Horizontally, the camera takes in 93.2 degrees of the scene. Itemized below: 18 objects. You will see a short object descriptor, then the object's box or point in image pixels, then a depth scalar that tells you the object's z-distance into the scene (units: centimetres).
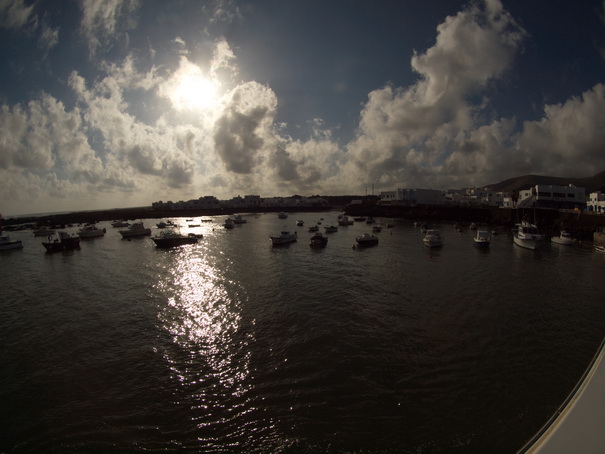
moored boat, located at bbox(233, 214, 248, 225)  12062
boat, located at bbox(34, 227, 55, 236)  8756
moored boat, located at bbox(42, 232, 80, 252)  5526
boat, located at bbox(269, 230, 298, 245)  5662
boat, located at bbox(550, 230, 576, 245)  5162
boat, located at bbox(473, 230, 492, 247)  4972
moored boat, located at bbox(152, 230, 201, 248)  5725
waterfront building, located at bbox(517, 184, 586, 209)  9112
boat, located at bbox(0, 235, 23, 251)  5819
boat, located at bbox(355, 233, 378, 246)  5500
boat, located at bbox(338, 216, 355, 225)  10119
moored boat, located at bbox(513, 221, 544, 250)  4744
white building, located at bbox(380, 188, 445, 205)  15512
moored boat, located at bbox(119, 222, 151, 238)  7362
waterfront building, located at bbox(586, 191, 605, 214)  6886
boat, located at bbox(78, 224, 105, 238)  7450
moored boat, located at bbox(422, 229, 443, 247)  5062
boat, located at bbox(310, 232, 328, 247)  5484
